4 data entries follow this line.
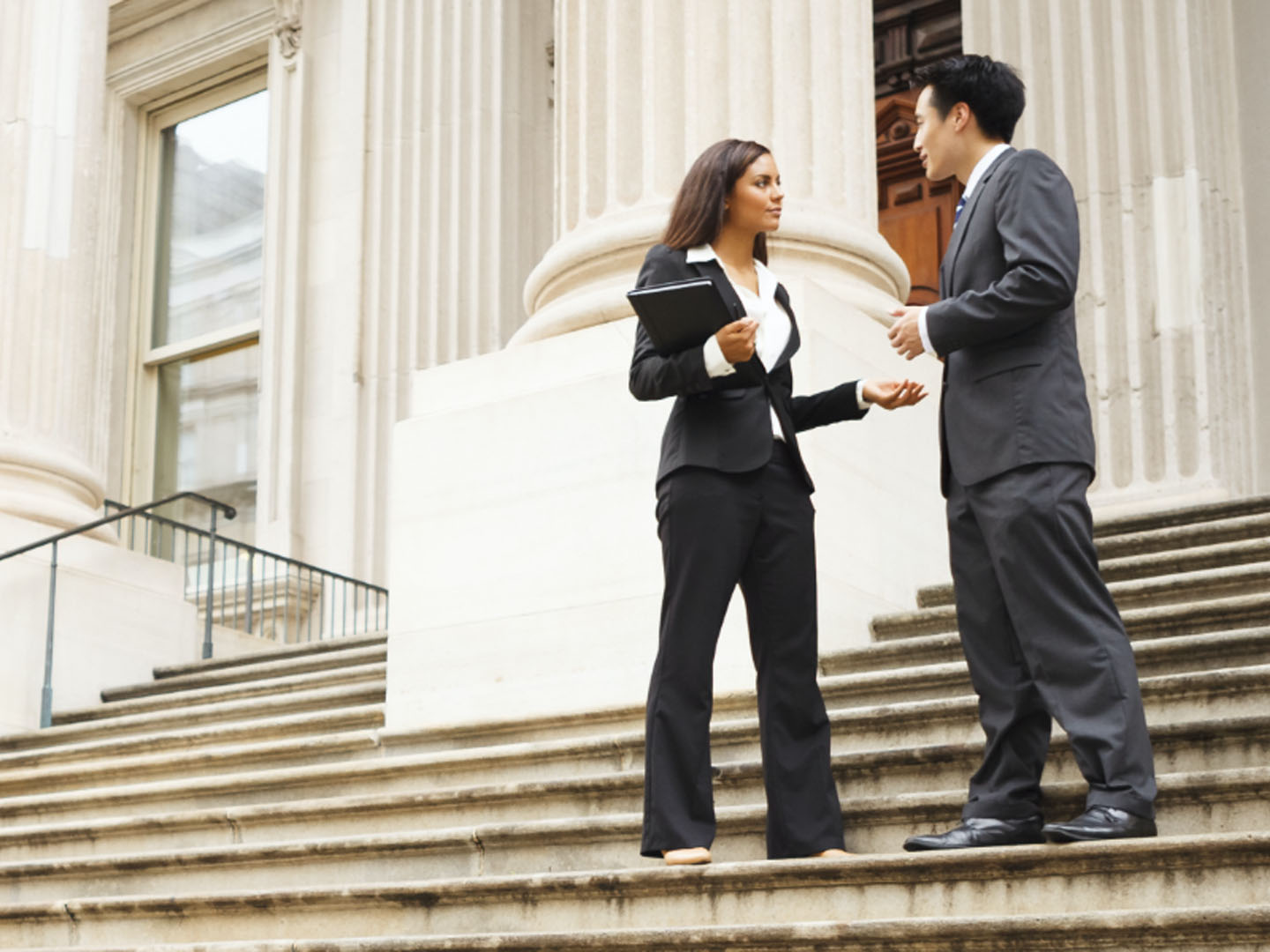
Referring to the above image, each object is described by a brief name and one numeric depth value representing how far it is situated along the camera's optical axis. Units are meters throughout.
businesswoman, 4.55
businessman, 4.00
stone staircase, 3.94
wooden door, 13.03
